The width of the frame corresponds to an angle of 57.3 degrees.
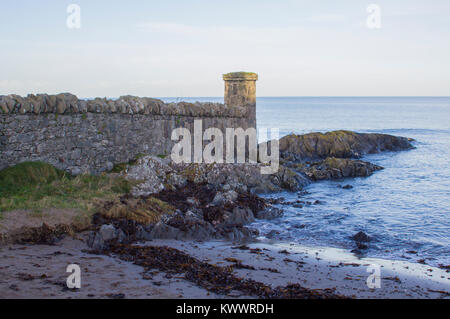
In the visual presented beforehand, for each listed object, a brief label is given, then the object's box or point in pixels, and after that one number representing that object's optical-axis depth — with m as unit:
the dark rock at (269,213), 11.65
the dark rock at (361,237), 9.97
